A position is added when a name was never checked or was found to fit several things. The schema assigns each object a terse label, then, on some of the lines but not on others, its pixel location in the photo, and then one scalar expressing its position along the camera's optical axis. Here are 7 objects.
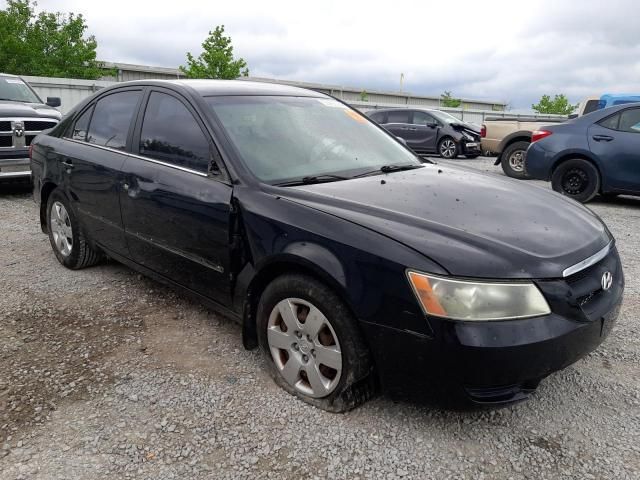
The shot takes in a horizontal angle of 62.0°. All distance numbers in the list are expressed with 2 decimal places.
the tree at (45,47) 24.58
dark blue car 7.35
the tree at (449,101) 42.69
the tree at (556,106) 41.66
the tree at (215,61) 24.92
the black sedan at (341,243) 2.10
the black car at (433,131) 14.59
